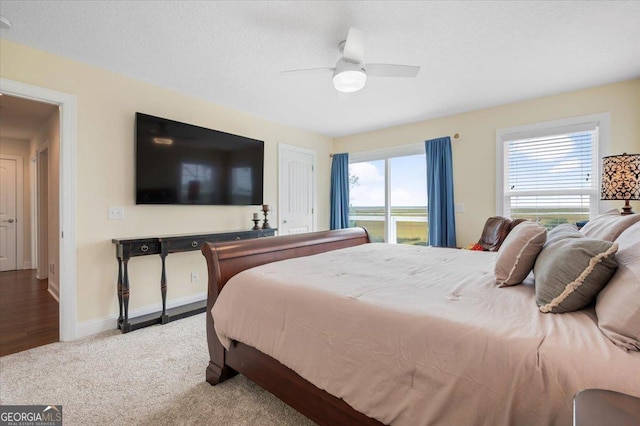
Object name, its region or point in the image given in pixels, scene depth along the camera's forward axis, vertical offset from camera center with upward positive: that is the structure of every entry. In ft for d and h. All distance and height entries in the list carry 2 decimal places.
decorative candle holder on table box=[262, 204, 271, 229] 13.38 -0.16
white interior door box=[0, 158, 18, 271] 17.62 +0.03
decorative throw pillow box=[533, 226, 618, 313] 3.31 -0.77
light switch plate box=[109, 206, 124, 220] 9.62 +0.05
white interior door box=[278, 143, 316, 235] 15.60 +1.33
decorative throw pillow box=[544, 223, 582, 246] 4.61 -0.39
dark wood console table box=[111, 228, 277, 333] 9.14 -1.33
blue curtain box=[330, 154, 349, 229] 17.89 +1.22
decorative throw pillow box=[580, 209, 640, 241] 4.33 -0.27
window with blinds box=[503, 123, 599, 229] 11.12 +1.48
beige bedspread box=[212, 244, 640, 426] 2.73 -1.53
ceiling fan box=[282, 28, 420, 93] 6.87 +3.61
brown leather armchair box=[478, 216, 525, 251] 11.21 -0.80
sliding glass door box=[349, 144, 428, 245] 15.61 +1.03
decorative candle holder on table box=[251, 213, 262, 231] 13.08 -0.40
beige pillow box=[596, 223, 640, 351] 2.71 -0.94
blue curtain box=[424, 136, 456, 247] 13.88 +0.86
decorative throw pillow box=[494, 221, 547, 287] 4.76 -0.74
